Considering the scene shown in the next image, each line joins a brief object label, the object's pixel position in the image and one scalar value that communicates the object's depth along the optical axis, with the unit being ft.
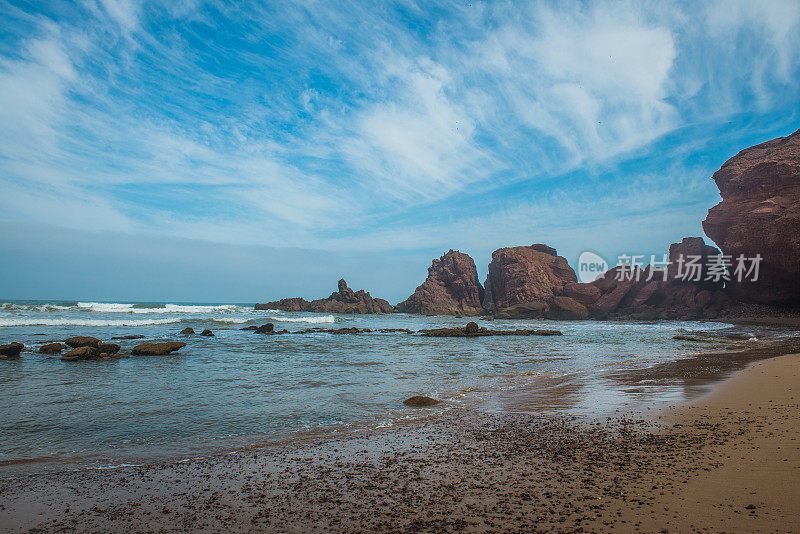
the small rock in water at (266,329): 112.75
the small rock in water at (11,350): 54.80
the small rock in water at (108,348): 57.72
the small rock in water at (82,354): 53.26
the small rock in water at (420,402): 30.25
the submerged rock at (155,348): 61.11
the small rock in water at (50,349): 60.44
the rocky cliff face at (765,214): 126.93
